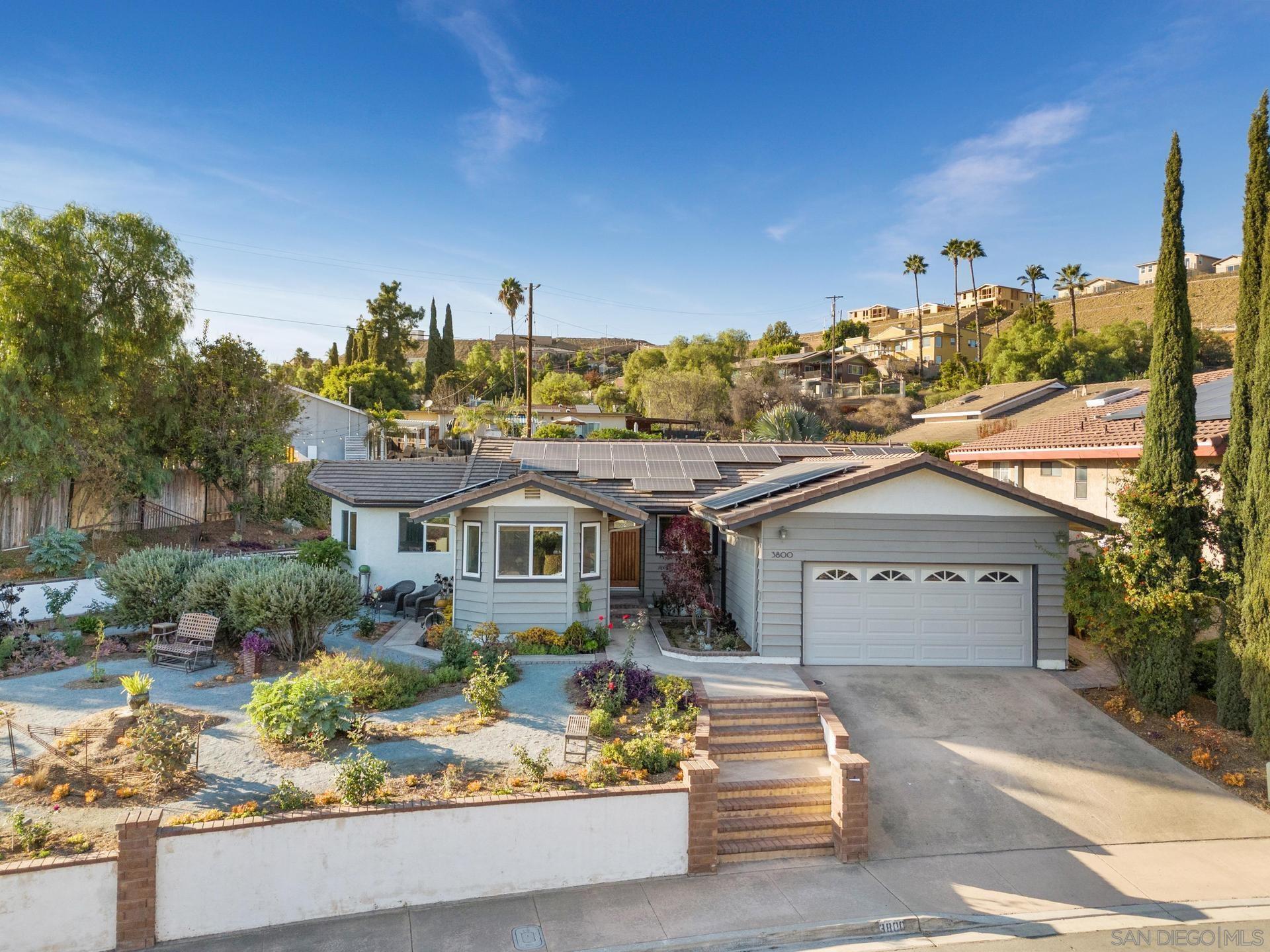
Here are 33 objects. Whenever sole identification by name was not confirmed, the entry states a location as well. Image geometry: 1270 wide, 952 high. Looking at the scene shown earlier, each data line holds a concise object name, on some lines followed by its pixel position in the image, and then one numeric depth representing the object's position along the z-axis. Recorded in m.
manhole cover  6.62
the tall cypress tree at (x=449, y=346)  64.25
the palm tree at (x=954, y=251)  64.38
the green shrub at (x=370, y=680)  10.41
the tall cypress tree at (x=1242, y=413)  10.73
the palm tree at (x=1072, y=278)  62.16
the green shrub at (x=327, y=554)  17.55
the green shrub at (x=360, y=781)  7.30
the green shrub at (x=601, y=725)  9.44
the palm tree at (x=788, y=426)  26.89
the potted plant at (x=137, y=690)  9.54
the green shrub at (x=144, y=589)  13.67
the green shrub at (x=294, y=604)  12.15
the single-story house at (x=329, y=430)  35.38
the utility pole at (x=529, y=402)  31.36
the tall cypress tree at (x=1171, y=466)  11.21
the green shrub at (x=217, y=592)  13.03
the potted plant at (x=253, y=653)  11.99
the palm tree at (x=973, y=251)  64.50
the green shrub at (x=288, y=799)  7.17
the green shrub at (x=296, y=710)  8.84
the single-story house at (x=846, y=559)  13.08
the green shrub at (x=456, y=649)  12.33
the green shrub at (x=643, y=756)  8.56
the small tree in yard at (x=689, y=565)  15.68
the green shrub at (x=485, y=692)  10.14
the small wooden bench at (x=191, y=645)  12.20
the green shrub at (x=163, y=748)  7.88
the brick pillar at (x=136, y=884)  6.38
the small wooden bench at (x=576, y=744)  8.66
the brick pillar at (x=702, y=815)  7.84
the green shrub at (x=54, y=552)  17.48
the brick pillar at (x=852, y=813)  8.21
